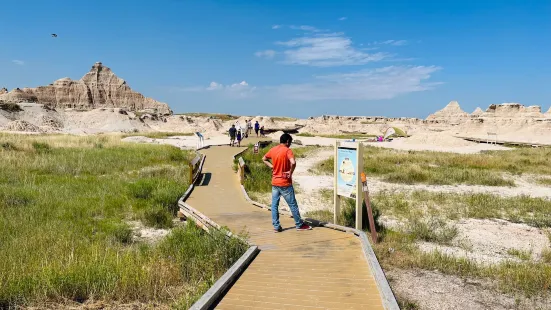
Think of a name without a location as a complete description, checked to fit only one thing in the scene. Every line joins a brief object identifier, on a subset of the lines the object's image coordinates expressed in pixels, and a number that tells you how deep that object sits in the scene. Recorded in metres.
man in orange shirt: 7.19
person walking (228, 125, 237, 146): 28.31
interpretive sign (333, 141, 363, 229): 7.65
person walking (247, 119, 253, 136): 45.77
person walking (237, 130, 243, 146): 28.67
